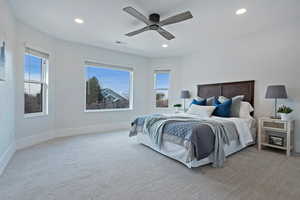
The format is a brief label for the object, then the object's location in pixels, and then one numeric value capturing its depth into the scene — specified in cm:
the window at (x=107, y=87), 498
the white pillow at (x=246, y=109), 367
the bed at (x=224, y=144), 253
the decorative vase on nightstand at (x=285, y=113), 298
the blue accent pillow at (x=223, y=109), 371
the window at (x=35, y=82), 356
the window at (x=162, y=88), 590
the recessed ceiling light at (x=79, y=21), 311
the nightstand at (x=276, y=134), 300
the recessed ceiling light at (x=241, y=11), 268
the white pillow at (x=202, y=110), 379
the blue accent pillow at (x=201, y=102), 432
